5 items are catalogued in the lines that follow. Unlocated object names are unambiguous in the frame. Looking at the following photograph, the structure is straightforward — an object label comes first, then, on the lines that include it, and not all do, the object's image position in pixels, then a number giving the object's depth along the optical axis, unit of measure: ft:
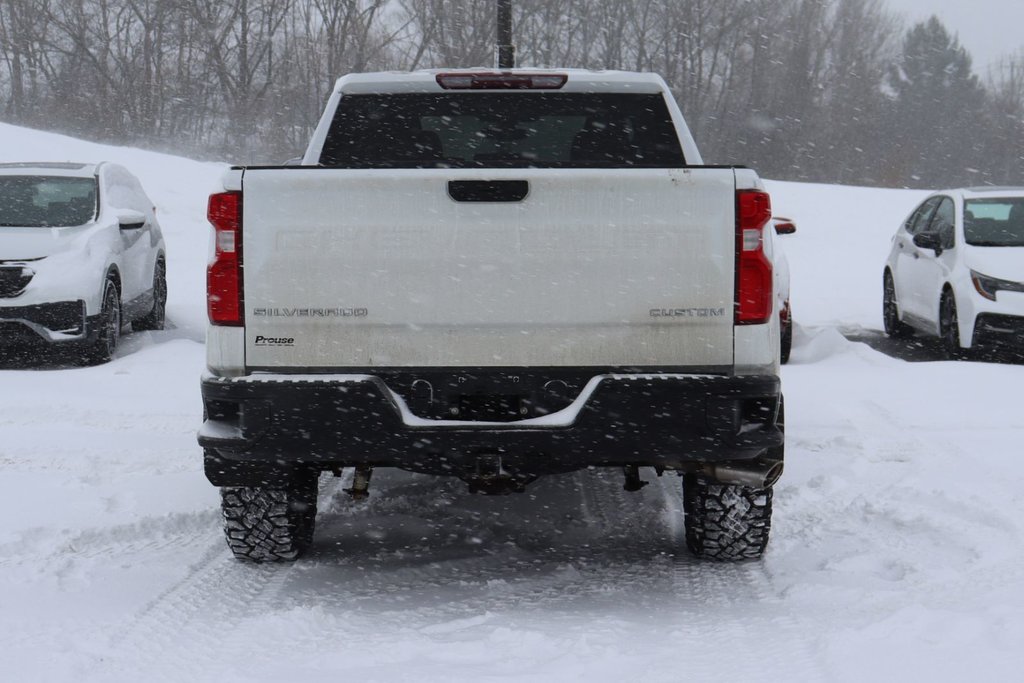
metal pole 70.69
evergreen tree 189.98
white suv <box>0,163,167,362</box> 33.88
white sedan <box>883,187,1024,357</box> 35.78
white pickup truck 13.98
